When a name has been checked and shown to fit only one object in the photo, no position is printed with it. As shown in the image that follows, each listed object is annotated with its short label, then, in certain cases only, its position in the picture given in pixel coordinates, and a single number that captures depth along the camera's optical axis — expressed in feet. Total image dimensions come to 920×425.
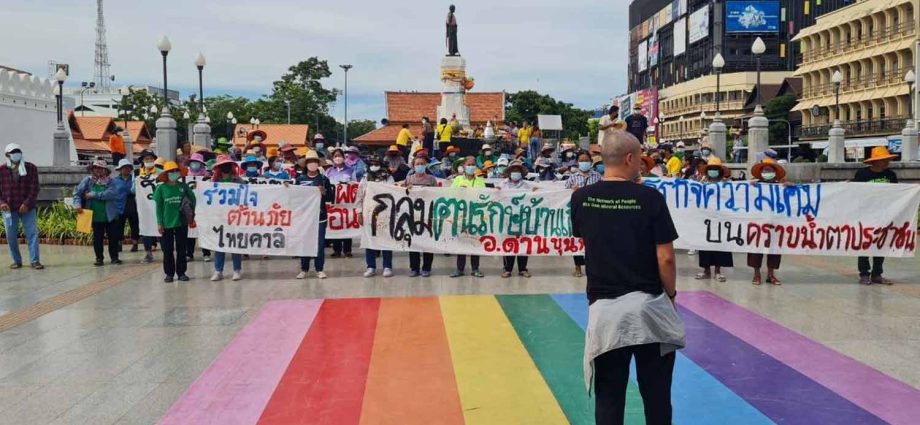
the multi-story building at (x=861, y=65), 185.68
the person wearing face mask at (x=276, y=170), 44.94
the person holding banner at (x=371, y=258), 38.58
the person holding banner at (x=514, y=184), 38.88
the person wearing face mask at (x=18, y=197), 40.63
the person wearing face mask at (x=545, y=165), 51.73
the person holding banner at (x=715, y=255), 37.09
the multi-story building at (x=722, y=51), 333.01
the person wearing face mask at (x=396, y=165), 42.73
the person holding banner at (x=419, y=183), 39.32
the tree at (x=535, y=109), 273.13
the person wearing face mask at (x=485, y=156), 65.33
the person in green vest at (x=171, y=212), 36.11
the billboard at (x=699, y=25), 352.69
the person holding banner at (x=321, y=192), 38.29
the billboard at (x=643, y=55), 461.78
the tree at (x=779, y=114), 254.47
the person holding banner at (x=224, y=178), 37.68
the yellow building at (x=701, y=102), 331.77
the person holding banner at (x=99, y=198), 42.04
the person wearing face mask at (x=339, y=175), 44.79
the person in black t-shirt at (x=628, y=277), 13.38
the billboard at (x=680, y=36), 388.98
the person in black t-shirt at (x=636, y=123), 63.10
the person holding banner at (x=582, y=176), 38.27
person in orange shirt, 65.61
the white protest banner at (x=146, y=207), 44.47
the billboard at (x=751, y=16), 334.44
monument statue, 139.54
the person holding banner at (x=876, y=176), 35.68
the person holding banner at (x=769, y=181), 36.01
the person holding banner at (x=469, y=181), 39.14
